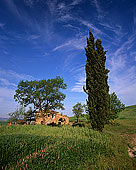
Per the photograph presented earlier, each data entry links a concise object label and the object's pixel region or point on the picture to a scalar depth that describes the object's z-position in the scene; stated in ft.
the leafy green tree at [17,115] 106.26
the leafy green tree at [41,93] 79.51
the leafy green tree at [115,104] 73.95
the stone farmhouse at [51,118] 84.10
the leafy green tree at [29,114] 80.30
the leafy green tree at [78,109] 121.52
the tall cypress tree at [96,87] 46.26
